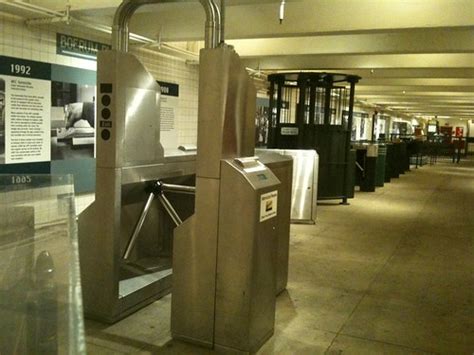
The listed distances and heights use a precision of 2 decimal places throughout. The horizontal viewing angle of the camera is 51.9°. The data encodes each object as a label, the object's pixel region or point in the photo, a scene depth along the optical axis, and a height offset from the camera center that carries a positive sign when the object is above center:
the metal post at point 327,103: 8.84 +0.47
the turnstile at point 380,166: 11.41 -0.82
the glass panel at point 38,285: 1.81 -0.68
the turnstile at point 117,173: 3.12 -0.35
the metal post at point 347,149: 8.93 -0.35
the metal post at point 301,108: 8.66 +0.36
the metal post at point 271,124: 8.99 +0.04
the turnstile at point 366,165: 10.66 -0.76
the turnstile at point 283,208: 3.73 -0.65
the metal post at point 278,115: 8.86 +0.22
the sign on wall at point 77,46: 5.37 +0.83
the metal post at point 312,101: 8.73 +0.49
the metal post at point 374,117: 20.23 +0.59
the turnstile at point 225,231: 2.79 -0.62
